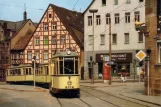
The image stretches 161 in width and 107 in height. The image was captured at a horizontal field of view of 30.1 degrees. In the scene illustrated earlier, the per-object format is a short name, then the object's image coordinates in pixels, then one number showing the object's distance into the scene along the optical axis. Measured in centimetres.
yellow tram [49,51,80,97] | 1908
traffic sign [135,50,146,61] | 1881
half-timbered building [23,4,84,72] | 5044
